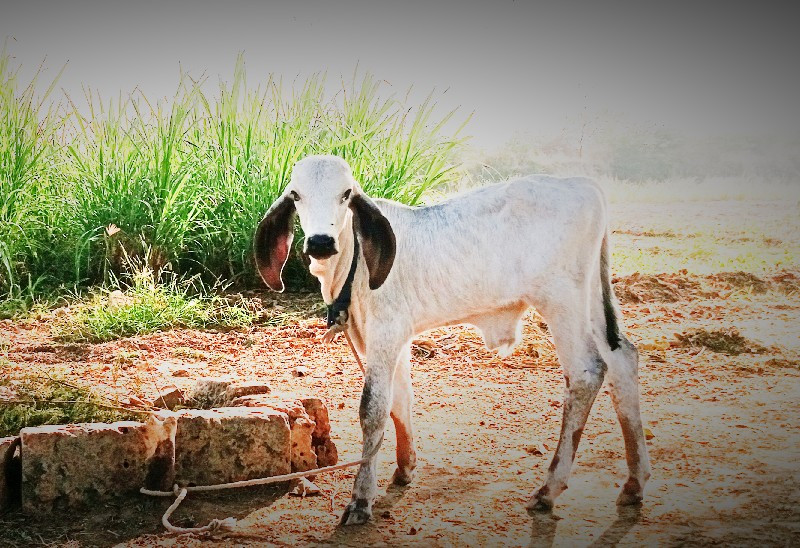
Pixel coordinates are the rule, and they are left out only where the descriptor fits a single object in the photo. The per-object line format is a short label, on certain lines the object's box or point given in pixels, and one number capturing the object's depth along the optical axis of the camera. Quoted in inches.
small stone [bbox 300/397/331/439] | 109.5
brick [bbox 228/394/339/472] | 105.8
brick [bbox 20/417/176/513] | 94.5
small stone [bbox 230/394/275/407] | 107.4
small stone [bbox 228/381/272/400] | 114.0
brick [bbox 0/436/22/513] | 94.7
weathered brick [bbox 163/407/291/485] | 101.1
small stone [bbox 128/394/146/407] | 110.3
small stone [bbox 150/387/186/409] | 116.2
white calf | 95.1
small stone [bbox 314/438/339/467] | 111.0
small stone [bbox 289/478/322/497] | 104.5
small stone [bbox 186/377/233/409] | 116.4
